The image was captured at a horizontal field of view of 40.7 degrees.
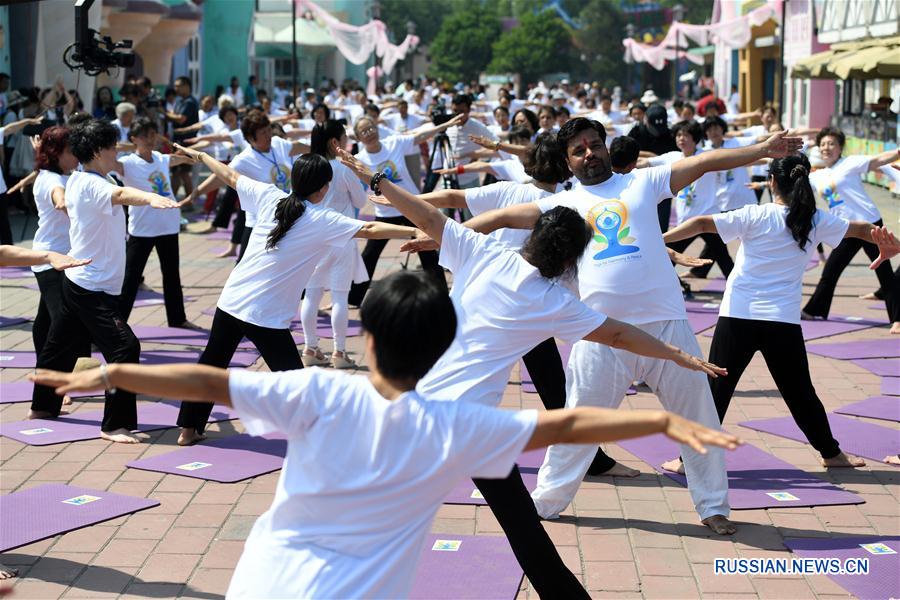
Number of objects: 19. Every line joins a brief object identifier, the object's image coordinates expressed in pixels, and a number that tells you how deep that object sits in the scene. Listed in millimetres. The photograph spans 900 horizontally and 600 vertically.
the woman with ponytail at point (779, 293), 6566
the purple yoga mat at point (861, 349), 9625
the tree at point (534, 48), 96625
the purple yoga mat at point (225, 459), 6664
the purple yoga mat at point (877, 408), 7848
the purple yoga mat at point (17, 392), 8227
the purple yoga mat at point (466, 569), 4980
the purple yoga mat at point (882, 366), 9078
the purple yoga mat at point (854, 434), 7086
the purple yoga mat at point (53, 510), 5637
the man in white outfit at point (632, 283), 5609
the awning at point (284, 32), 57750
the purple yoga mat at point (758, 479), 6180
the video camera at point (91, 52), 10383
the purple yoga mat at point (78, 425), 7320
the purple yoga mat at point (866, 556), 5023
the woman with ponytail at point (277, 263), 6574
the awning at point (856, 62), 21688
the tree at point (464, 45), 100188
